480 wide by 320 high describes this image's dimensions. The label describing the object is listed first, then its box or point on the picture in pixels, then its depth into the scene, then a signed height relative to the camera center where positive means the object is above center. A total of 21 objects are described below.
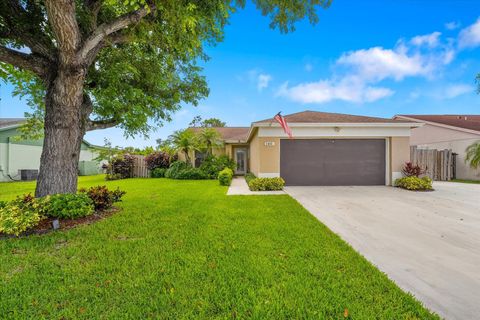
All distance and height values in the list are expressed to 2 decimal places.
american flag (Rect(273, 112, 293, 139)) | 8.73 +1.73
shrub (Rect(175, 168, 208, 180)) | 14.55 -0.99
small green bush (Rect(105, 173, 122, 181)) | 15.17 -1.17
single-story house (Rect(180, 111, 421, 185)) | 10.15 +0.49
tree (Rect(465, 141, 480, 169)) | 11.75 +0.41
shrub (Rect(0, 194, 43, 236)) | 3.93 -1.10
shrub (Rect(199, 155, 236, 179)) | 15.07 -0.31
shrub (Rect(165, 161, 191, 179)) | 15.23 -0.55
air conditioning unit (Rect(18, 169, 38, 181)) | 15.29 -1.04
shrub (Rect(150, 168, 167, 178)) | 16.23 -0.96
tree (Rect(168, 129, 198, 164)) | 15.03 +1.40
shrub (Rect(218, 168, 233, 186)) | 11.20 -0.91
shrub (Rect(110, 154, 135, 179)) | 15.95 -0.36
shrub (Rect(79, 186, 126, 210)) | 5.65 -1.01
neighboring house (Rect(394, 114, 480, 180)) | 12.99 +1.81
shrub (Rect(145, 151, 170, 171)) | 16.55 +0.04
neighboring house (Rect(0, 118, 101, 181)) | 14.54 +0.50
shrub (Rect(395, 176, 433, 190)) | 9.21 -0.94
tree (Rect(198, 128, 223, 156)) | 15.52 +1.68
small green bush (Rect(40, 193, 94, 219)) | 4.46 -1.01
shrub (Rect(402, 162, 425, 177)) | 9.91 -0.39
